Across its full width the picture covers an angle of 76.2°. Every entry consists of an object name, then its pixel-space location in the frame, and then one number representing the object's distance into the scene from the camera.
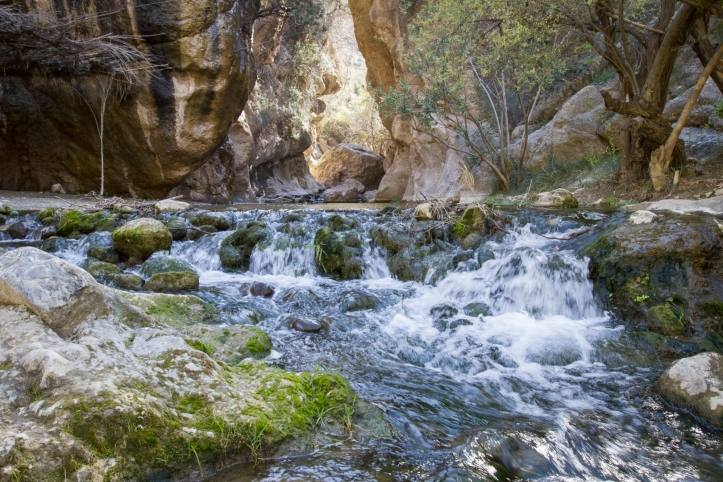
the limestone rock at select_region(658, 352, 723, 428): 2.88
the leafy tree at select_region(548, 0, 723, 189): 7.77
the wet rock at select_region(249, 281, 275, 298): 5.96
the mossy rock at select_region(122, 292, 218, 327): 3.77
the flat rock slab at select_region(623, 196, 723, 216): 6.41
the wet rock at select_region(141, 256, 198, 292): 5.89
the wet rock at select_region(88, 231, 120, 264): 7.27
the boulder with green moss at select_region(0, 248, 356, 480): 1.72
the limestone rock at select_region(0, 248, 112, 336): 2.22
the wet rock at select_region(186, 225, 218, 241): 8.37
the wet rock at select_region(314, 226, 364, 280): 7.09
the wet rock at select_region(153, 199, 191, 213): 10.58
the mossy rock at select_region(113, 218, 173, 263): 7.31
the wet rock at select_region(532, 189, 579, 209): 9.26
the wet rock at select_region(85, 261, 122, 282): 5.97
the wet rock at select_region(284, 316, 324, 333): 4.65
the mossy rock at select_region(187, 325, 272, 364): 3.33
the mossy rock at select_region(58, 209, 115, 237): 8.36
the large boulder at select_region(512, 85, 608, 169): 12.55
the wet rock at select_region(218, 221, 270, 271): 7.56
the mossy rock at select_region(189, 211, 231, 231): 8.92
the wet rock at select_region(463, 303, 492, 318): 5.28
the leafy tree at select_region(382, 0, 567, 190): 9.37
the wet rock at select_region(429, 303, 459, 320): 5.21
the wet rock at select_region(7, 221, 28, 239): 8.55
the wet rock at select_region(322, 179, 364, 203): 24.82
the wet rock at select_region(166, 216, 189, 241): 8.27
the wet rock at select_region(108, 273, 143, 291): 5.76
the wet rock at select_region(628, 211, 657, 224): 5.72
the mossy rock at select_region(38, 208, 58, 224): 9.08
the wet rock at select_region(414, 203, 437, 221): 7.96
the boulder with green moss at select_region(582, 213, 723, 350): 4.44
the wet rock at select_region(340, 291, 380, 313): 5.50
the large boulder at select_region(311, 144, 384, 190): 30.23
